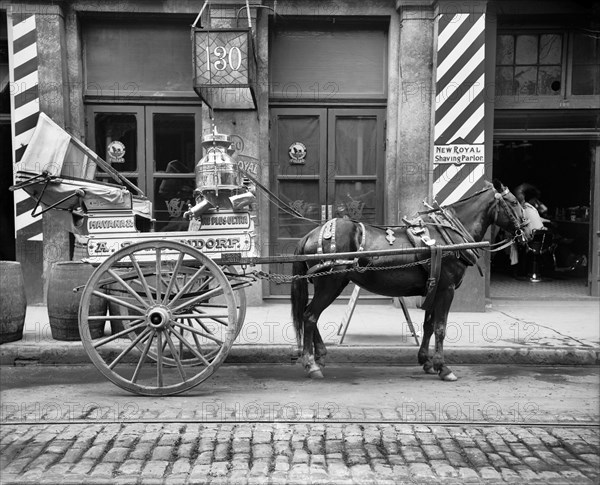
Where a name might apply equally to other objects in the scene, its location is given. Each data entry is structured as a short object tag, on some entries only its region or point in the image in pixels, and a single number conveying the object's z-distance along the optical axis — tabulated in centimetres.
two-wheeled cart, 512
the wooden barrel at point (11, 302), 698
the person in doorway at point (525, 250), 1180
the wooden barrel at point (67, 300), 697
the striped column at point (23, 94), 940
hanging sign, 829
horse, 582
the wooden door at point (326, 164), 1006
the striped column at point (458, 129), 927
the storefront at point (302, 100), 941
